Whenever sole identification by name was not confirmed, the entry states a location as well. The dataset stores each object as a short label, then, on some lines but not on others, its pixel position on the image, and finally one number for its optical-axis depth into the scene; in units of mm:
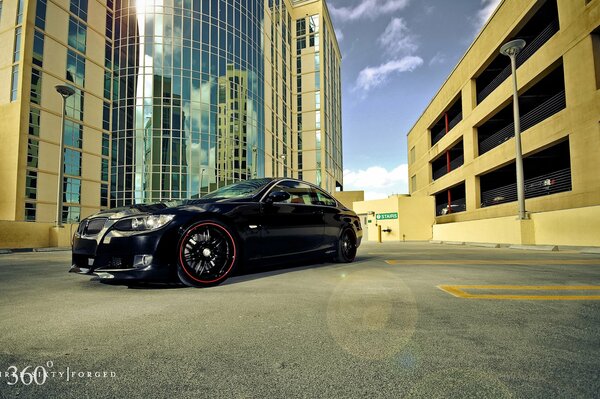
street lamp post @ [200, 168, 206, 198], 30262
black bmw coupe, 3418
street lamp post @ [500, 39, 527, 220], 13080
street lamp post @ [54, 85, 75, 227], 16281
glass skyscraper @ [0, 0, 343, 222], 23906
